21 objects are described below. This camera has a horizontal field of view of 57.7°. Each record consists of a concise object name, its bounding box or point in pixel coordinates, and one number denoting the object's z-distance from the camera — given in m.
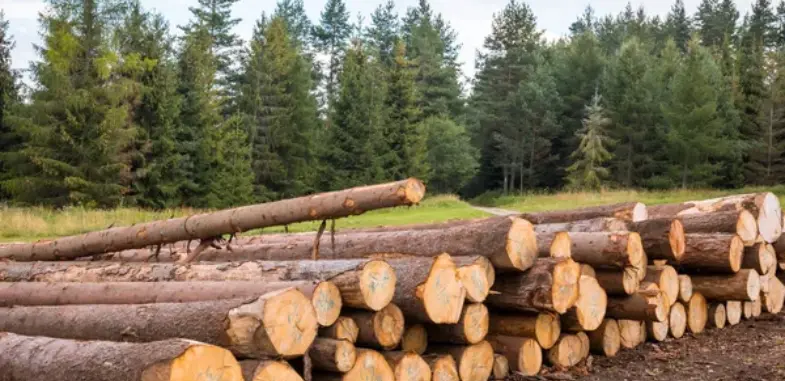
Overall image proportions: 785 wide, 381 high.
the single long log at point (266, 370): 4.14
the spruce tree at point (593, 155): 44.31
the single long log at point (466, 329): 5.79
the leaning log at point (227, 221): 6.23
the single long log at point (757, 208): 8.56
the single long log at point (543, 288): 5.96
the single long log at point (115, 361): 3.53
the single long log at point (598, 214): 8.09
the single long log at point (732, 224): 8.14
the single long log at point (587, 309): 6.39
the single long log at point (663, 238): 7.25
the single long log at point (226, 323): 4.40
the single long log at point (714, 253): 7.80
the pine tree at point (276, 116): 45.06
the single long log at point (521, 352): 6.18
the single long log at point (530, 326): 6.25
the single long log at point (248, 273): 5.11
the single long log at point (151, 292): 4.98
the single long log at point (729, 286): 7.91
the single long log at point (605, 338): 6.98
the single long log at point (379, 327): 5.25
